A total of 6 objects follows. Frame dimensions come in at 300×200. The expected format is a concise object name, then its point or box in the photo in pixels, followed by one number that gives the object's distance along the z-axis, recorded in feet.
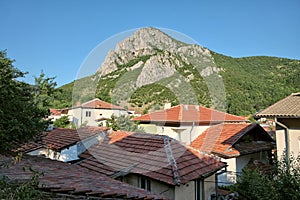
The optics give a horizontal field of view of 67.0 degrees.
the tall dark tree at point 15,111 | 17.01
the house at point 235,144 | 29.40
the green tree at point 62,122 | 58.22
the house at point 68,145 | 28.12
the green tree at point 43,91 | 24.56
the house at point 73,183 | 8.40
